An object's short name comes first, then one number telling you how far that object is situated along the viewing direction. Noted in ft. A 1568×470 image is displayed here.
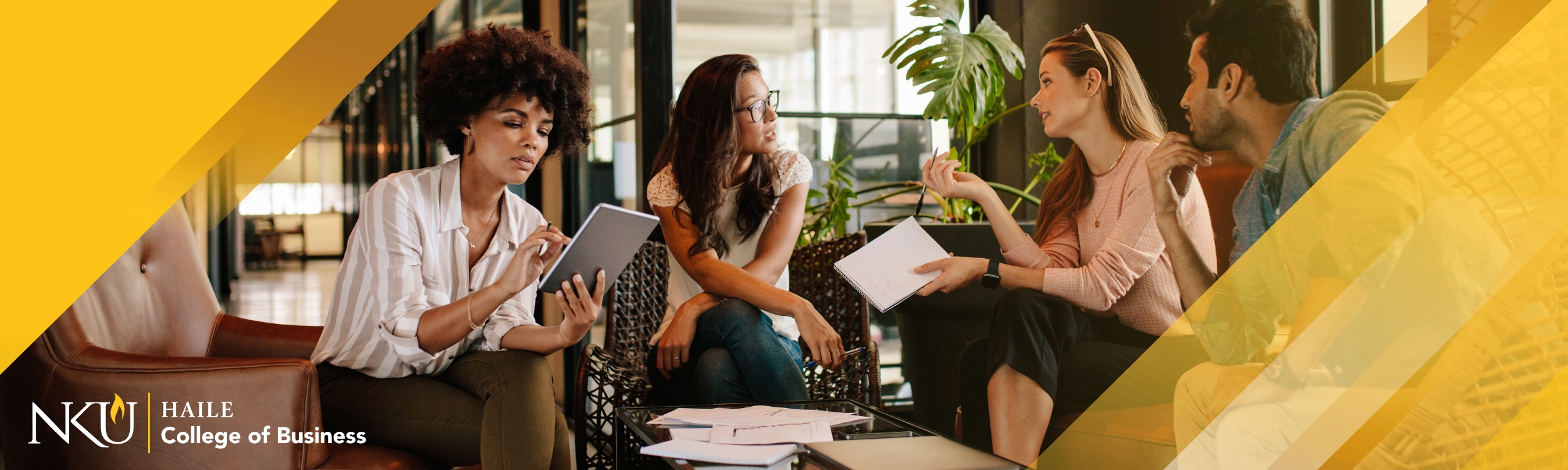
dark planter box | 7.55
